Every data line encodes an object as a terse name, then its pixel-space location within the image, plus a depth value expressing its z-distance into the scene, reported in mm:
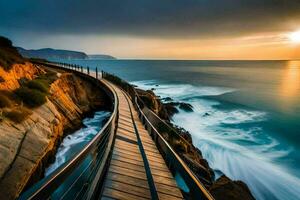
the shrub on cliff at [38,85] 15250
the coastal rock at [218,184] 8172
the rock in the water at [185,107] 35428
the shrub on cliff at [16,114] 9422
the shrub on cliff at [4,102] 9980
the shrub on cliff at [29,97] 12247
